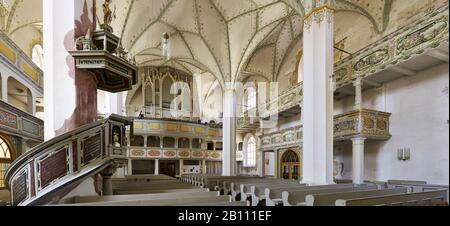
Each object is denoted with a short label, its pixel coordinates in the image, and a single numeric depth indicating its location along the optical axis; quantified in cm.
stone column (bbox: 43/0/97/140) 469
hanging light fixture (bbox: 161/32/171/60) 1408
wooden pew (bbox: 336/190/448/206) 393
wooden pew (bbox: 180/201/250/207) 372
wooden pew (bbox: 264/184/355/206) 632
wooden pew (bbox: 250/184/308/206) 727
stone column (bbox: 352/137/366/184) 1053
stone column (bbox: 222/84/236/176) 1847
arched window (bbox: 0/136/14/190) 902
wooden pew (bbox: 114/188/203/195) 552
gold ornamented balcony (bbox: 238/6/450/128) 783
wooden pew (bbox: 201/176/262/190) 1166
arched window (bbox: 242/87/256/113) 2119
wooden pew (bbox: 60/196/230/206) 357
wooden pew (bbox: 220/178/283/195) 894
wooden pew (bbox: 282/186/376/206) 561
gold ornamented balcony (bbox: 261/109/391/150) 1052
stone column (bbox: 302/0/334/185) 867
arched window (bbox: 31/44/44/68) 1275
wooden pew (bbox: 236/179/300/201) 786
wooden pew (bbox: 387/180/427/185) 913
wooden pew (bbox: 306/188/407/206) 482
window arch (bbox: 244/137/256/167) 2278
